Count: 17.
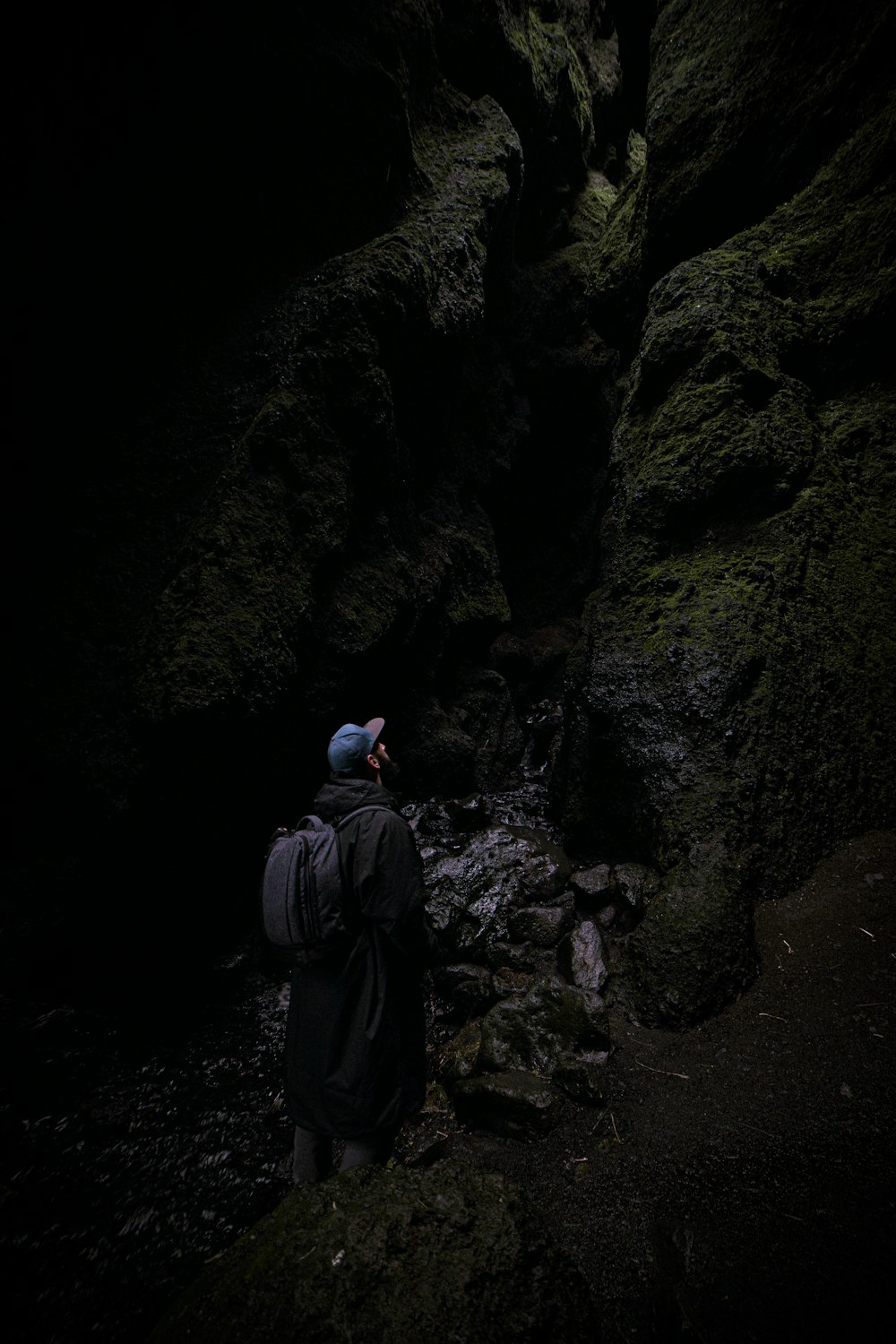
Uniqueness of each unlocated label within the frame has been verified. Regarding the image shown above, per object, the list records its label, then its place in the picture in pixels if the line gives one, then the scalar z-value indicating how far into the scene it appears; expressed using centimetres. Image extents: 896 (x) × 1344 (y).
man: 233
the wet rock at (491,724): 797
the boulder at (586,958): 368
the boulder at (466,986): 404
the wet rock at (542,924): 445
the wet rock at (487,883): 484
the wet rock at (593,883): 450
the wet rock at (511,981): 396
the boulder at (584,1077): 276
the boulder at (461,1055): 333
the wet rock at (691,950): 304
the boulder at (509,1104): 274
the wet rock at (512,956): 430
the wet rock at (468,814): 659
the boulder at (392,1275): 125
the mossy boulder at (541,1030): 307
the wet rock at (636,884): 399
